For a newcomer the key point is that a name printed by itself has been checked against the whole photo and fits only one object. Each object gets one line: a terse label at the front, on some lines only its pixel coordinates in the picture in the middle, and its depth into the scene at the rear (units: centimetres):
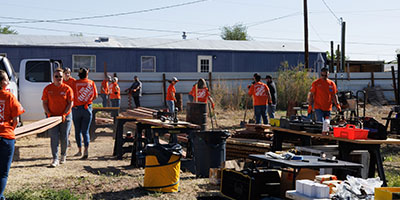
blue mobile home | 2830
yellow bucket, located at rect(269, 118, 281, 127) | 970
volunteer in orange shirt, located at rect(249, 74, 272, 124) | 1469
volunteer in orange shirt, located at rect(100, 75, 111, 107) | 2153
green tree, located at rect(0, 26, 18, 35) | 6756
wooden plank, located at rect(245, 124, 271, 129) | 1004
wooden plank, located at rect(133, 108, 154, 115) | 1641
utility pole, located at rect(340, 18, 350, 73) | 3981
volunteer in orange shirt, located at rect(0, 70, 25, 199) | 648
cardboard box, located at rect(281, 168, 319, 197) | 655
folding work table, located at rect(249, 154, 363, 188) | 606
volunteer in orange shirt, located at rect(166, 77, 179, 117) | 1759
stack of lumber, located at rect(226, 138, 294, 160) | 1026
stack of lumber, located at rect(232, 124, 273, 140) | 1145
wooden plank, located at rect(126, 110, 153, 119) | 1588
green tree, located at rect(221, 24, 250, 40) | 6898
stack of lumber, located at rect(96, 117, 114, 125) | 1521
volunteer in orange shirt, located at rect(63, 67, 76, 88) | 1081
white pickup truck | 1380
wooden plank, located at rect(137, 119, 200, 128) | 964
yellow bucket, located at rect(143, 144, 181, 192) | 747
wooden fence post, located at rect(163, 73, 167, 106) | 2708
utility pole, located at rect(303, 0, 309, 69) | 2877
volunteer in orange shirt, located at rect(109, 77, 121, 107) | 2022
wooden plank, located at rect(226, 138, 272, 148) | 1032
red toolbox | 768
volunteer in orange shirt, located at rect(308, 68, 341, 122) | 1140
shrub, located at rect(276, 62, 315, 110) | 2548
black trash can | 902
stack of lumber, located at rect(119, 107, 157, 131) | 1564
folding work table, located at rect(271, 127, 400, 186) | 760
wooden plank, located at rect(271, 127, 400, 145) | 754
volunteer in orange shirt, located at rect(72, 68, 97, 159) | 1055
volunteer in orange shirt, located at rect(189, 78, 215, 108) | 1530
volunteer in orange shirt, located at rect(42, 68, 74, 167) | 966
